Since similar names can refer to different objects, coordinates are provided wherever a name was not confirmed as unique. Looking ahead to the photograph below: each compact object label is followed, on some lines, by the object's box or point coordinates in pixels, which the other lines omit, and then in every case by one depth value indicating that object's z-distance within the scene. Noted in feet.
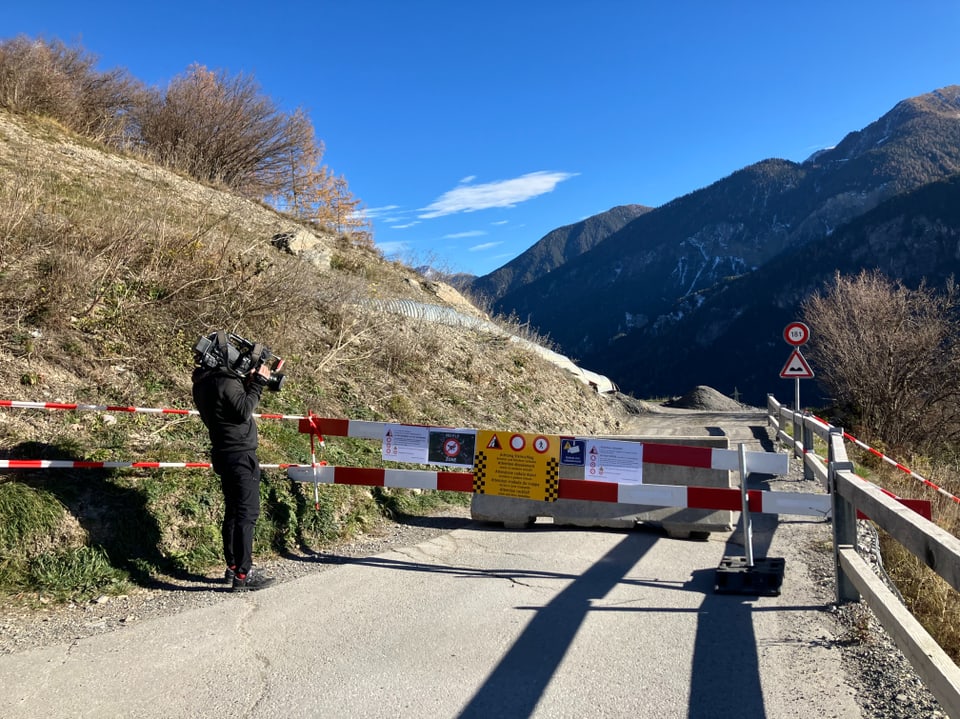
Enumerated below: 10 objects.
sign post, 53.11
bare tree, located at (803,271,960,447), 72.90
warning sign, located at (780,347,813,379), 52.95
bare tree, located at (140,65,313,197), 80.12
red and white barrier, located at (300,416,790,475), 20.92
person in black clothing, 17.29
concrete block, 23.88
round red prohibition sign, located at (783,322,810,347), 53.36
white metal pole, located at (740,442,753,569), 19.22
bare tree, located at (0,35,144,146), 66.54
